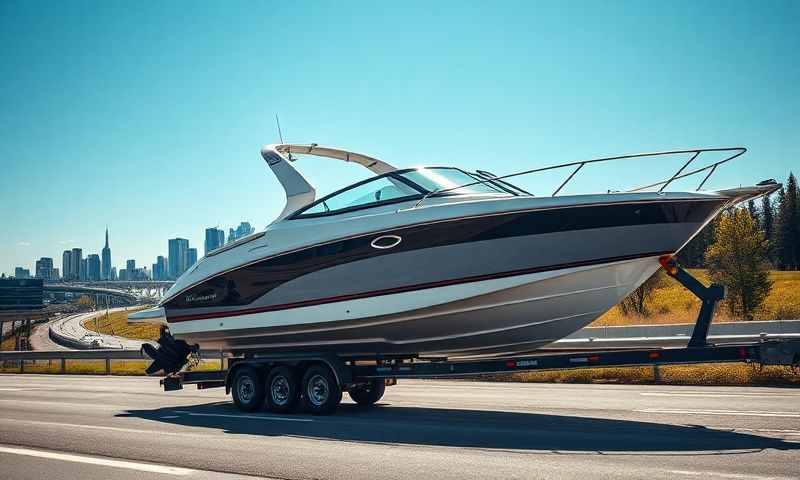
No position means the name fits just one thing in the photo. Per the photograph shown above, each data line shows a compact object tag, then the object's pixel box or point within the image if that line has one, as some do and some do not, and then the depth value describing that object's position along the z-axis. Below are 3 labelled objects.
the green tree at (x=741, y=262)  35.34
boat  8.73
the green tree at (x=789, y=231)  85.44
